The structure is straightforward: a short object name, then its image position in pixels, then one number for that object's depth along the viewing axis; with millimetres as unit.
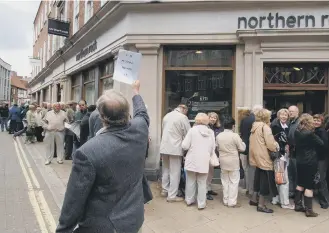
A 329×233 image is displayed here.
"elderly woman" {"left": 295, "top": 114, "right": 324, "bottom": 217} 5501
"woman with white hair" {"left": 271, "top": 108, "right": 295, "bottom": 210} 5895
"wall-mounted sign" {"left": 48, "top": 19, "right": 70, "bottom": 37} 15500
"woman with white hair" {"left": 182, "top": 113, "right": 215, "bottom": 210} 5797
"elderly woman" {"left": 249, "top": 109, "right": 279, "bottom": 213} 5686
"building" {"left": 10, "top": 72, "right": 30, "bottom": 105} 82512
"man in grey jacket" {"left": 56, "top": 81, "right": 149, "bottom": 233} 1895
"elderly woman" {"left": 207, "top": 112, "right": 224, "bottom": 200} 6596
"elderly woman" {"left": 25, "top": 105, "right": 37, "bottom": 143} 14250
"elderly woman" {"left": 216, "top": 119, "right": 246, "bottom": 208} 5949
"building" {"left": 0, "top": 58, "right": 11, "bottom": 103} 72250
